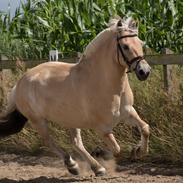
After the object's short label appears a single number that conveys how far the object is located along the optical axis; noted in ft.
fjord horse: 46.91
